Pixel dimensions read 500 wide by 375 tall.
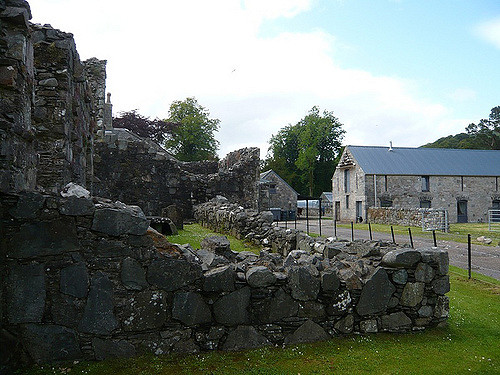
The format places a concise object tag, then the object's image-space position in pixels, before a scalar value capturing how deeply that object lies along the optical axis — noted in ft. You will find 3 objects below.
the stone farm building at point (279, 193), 155.53
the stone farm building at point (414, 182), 133.08
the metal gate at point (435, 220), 93.18
